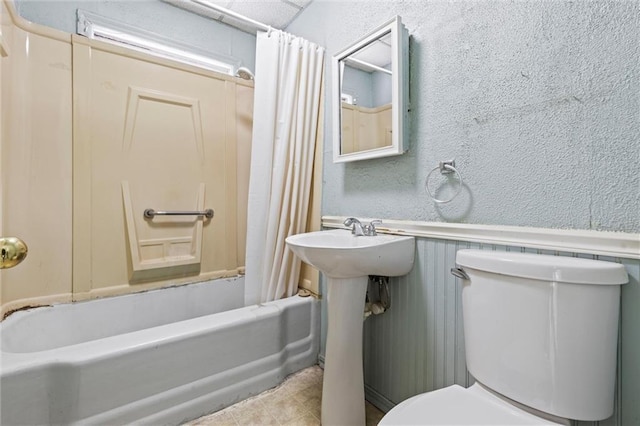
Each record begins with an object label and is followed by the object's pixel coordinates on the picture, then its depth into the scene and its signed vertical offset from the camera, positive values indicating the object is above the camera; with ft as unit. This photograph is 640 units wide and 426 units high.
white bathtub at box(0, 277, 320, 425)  3.26 -2.02
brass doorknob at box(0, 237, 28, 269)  1.85 -0.28
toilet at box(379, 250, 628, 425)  2.38 -1.17
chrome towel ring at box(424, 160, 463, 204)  3.64 +0.51
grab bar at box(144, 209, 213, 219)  5.76 -0.08
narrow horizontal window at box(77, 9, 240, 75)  5.82 +3.62
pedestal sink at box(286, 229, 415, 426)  3.89 -1.64
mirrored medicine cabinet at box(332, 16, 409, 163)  4.12 +1.79
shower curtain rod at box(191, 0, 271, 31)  5.10 +3.51
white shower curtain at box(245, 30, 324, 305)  5.44 +1.05
